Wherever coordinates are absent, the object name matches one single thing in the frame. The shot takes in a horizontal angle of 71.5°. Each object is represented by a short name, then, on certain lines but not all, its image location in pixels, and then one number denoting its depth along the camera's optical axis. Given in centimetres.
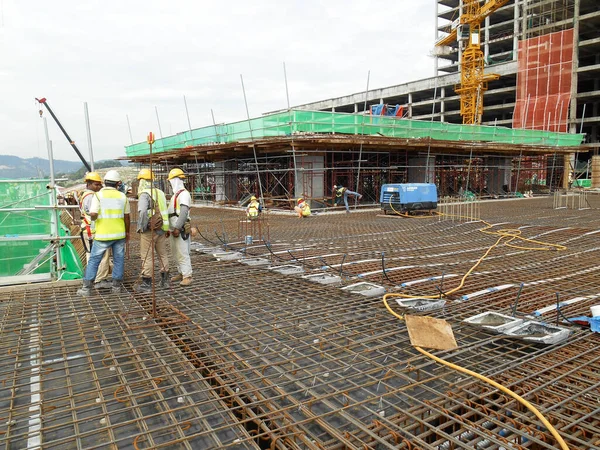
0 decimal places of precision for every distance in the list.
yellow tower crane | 4206
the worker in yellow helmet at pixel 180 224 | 565
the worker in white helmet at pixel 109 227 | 537
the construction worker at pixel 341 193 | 1781
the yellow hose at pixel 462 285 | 237
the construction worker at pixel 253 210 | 1268
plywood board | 371
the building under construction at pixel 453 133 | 1914
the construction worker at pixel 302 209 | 1648
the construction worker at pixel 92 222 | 573
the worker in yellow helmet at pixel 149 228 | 545
